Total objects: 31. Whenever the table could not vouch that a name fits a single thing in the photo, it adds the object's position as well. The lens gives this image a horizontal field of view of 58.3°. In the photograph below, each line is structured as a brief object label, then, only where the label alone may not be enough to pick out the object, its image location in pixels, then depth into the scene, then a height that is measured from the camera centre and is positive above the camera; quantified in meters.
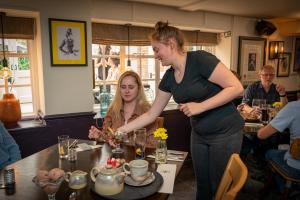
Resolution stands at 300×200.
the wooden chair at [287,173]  2.03 -0.82
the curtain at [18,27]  2.67 +0.46
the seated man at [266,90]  3.41 -0.21
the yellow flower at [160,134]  1.54 -0.34
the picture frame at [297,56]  5.30 +0.36
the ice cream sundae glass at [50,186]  1.05 -0.44
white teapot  1.11 -0.45
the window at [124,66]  3.55 +0.11
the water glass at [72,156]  1.60 -0.49
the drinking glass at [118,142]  1.71 -0.46
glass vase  1.57 -0.46
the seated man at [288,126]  2.07 -0.42
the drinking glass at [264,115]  2.78 -0.42
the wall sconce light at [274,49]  4.79 +0.45
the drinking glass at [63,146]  1.67 -0.45
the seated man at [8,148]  1.98 -0.56
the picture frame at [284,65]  5.02 +0.17
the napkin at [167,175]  1.21 -0.52
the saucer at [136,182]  1.21 -0.49
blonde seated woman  2.22 -0.25
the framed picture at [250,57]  4.40 +0.28
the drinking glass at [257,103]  3.04 -0.33
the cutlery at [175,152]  1.74 -0.51
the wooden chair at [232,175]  1.12 -0.45
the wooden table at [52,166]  1.15 -0.51
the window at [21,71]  2.87 +0.03
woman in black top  1.52 -0.13
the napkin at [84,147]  1.79 -0.50
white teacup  1.21 -0.44
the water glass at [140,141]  1.62 -0.40
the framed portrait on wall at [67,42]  2.69 +0.32
